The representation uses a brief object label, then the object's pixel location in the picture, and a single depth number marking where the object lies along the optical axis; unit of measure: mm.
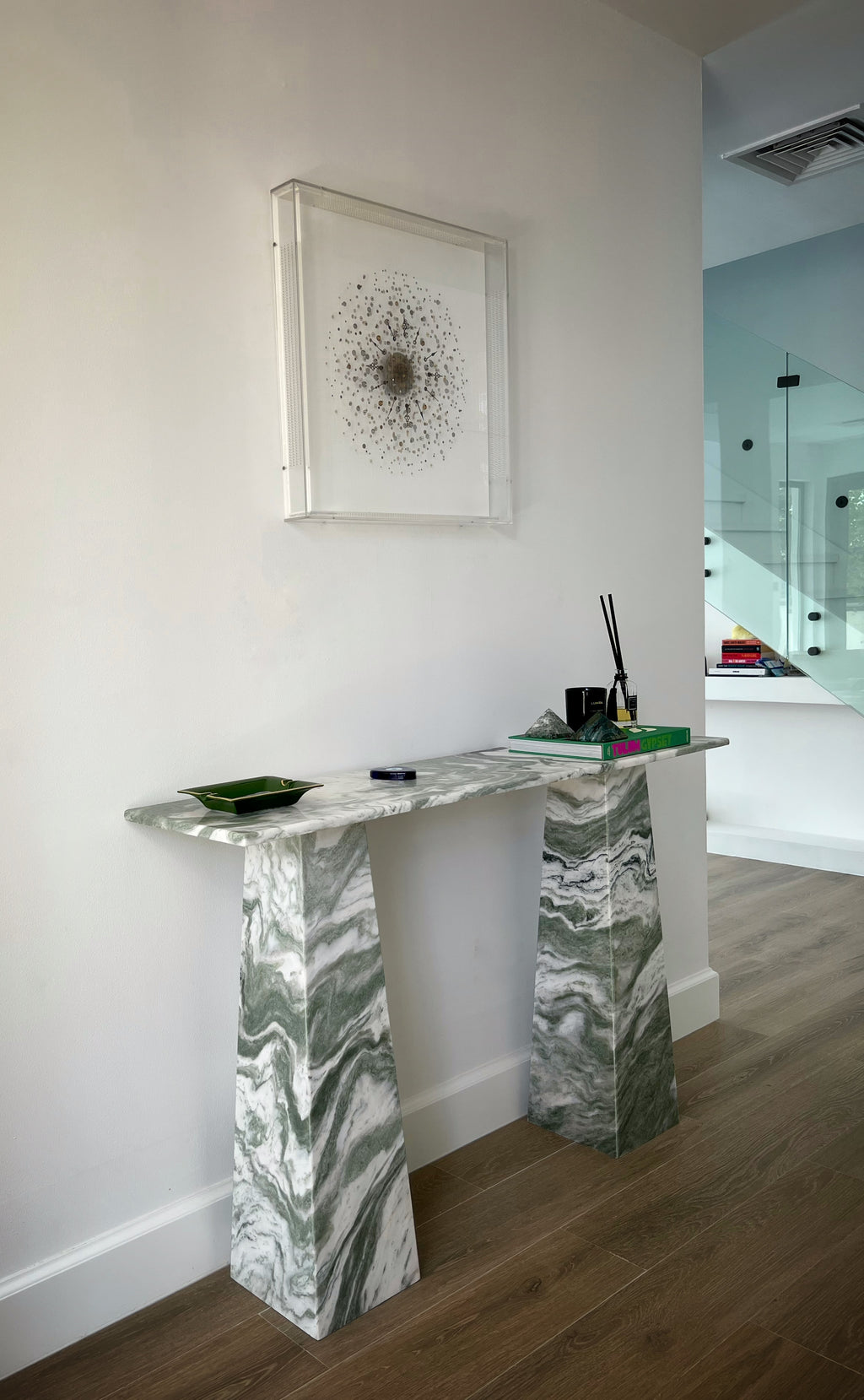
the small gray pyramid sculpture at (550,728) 2318
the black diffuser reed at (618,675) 2488
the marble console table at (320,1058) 1770
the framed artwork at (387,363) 2039
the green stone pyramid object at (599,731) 2244
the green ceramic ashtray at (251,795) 1726
